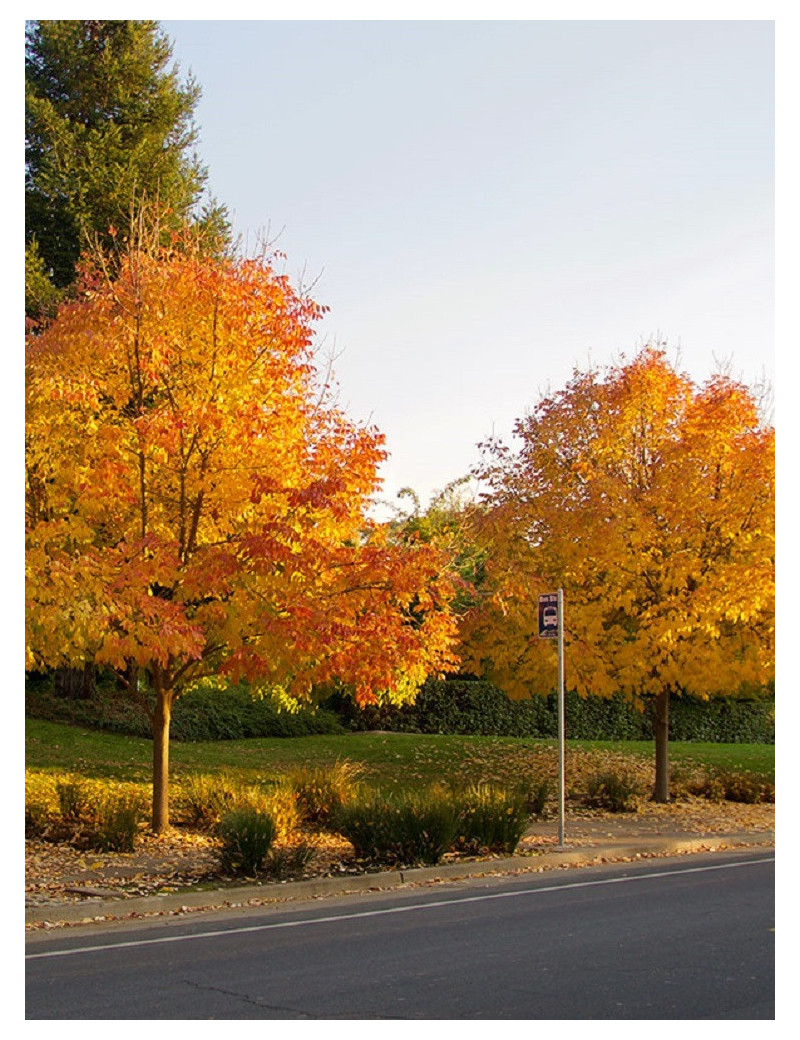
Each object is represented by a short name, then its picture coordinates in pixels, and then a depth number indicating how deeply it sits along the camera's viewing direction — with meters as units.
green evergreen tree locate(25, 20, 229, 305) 27.80
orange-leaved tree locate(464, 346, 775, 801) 19.03
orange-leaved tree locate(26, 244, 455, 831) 13.65
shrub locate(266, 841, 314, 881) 13.11
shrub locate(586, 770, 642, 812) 20.02
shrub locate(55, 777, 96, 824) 15.86
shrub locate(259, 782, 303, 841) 15.58
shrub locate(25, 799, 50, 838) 15.30
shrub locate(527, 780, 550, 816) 18.99
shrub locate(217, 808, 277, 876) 12.95
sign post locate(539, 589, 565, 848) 15.12
